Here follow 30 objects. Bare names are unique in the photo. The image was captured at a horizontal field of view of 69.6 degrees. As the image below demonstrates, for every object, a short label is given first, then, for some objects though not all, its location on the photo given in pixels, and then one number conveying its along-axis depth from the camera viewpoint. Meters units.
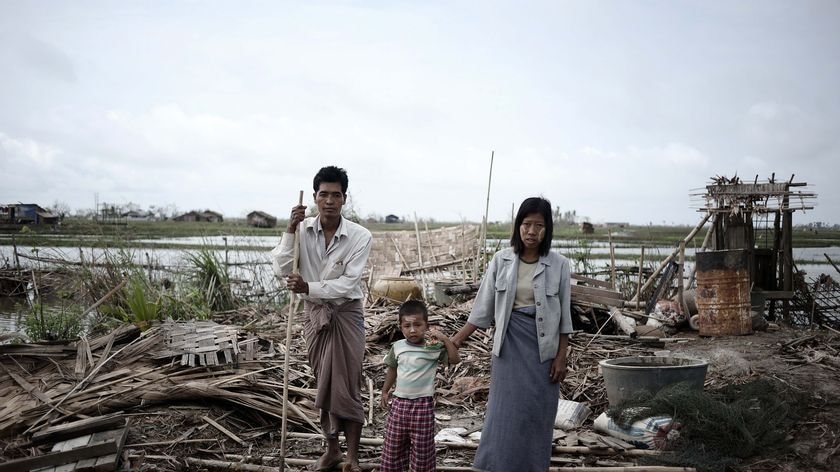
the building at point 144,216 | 54.81
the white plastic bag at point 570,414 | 4.91
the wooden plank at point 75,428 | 4.11
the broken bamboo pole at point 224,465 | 3.88
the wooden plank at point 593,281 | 8.84
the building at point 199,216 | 55.25
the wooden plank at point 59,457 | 3.69
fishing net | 4.00
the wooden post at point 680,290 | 8.99
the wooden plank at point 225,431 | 4.37
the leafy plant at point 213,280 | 9.33
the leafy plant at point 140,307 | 6.59
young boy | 3.22
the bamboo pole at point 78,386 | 4.30
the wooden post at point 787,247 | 10.80
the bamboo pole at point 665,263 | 9.68
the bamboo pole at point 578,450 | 4.27
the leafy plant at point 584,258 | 12.64
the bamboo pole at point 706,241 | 10.84
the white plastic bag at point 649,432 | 4.26
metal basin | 4.72
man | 3.71
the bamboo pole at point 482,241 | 9.18
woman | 3.19
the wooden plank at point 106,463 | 3.77
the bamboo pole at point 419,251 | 12.20
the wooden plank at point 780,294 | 10.84
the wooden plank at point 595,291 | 8.05
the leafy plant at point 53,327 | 7.22
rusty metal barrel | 8.11
